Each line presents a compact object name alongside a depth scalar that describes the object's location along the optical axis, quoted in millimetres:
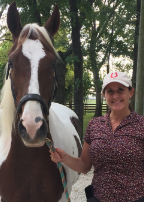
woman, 1415
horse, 1321
